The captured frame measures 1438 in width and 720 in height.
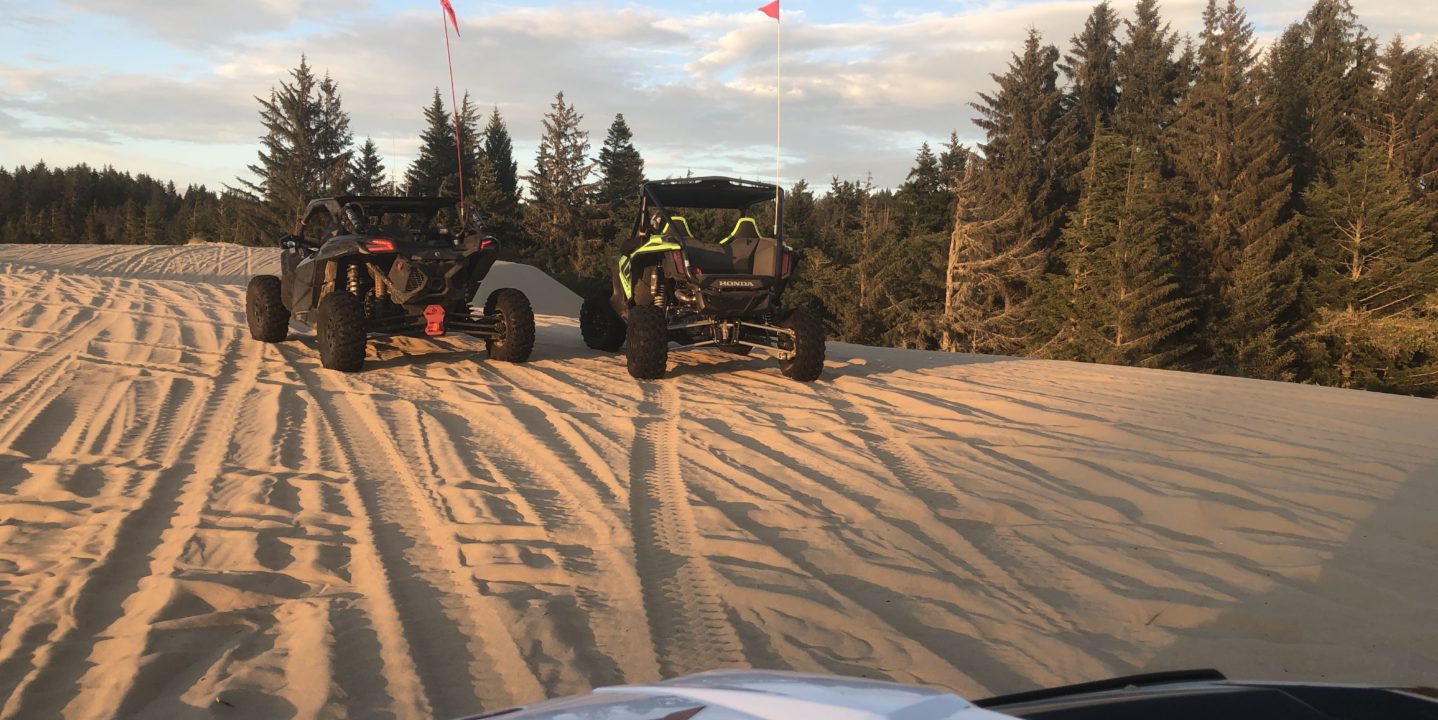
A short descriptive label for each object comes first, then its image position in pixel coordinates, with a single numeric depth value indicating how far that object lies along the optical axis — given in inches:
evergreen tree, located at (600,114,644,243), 2272.4
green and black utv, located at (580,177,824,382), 346.0
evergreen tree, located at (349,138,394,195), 2148.1
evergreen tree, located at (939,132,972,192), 1941.4
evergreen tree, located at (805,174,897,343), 1732.3
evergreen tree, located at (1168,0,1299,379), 1289.4
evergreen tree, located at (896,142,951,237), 1920.5
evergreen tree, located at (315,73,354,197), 2095.2
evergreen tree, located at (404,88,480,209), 2192.4
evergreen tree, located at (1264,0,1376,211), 1550.2
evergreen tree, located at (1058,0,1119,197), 1886.1
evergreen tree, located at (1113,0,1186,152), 1770.4
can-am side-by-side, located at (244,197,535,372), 343.6
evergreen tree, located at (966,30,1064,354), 1535.4
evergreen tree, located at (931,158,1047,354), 1518.2
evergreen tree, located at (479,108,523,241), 2103.8
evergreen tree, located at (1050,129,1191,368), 1346.0
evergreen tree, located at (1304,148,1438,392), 1170.0
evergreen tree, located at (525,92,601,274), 2204.7
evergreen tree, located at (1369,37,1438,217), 1488.7
